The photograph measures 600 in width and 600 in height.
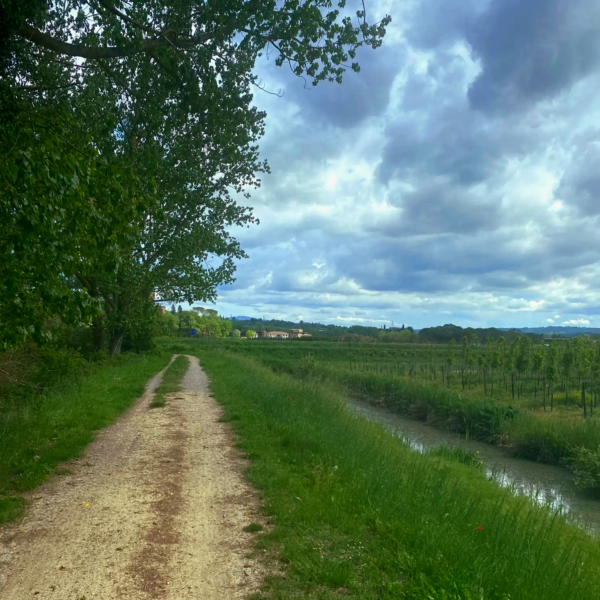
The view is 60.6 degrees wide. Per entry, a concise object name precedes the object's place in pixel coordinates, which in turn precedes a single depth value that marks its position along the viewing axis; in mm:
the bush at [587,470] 13445
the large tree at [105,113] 5836
